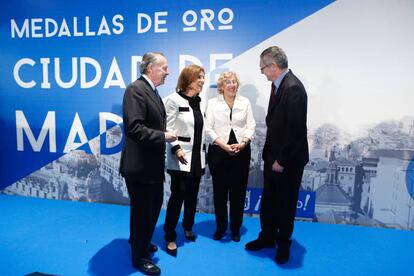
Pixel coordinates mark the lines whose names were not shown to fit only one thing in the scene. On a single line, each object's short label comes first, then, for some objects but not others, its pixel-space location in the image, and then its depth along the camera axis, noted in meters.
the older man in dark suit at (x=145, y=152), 2.03
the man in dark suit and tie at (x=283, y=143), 2.23
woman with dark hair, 2.51
